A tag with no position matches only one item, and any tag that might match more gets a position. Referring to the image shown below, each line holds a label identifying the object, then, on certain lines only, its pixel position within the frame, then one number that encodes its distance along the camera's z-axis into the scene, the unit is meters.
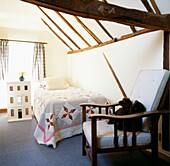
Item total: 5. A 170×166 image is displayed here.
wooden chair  1.64
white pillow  4.30
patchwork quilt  2.62
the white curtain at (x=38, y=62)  4.81
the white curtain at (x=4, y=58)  4.41
